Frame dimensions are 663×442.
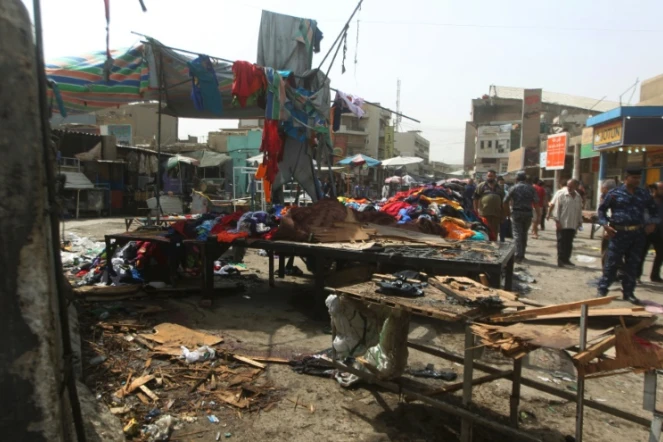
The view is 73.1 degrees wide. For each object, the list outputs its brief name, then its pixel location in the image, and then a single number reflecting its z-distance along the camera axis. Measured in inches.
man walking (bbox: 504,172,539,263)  383.6
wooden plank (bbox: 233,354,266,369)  176.6
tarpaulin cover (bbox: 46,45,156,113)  279.3
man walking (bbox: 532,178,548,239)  527.8
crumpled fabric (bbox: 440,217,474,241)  297.7
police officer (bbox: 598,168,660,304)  262.8
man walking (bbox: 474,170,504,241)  404.5
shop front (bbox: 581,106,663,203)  546.0
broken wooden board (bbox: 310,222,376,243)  248.4
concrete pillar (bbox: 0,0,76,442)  81.4
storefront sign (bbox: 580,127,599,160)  729.9
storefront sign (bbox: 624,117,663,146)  542.3
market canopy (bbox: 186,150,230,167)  991.6
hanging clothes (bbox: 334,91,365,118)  377.1
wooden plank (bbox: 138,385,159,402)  149.0
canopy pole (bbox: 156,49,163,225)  292.7
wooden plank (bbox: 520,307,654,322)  97.7
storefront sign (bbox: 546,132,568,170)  900.6
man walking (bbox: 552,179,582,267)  371.6
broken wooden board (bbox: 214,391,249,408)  148.0
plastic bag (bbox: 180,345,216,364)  178.2
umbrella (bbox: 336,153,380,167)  905.5
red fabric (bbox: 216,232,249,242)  245.8
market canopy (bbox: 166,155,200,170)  861.8
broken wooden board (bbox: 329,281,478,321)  116.0
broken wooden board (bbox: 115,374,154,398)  151.4
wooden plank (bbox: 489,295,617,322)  105.2
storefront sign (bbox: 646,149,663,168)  588.2
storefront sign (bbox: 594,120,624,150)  573.7
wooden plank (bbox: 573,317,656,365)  88.0
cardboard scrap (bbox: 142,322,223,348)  193.6
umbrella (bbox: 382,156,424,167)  944.9
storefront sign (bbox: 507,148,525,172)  1341.0
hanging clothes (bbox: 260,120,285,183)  309.7
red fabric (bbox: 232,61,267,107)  279.9
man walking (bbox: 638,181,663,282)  318.3
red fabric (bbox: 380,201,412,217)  361.4
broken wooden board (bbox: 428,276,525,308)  123.7
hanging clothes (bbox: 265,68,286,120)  288.8
